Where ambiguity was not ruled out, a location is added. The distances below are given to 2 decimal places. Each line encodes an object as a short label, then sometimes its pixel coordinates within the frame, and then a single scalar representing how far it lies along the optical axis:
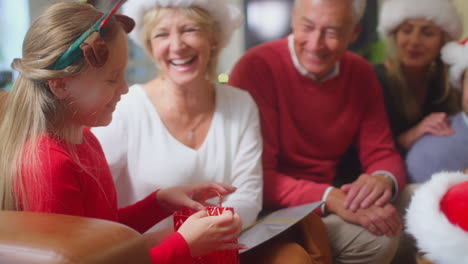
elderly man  1.49
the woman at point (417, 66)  1.77
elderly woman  1.28
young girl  0.86
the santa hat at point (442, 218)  0.91
